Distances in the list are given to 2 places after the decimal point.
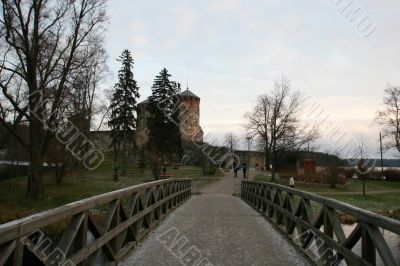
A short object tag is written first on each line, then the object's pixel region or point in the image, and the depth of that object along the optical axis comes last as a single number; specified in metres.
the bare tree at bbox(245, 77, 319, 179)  50.38
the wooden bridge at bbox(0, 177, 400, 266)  4.09
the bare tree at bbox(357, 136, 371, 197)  43.20
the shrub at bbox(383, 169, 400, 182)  59.89
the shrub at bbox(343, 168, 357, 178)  62.26
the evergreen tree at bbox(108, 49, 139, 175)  62.56
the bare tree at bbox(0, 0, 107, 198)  25.78
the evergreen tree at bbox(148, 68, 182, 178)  65.78
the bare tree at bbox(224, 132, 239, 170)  86.99
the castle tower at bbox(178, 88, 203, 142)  87.44
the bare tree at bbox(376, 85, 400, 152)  57.91
